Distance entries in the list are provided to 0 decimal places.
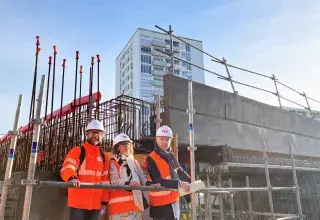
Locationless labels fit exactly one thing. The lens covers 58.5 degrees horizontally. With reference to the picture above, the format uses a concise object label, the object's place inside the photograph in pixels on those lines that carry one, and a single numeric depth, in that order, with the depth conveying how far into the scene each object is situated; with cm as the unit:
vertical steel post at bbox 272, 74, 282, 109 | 1391
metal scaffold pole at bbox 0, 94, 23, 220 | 360
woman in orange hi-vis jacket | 403
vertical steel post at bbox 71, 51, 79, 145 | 675
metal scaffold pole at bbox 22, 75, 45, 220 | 329
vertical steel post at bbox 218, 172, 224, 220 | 752
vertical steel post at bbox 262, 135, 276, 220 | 796
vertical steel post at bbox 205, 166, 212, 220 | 688
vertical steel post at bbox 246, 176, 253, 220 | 1040
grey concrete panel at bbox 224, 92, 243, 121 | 964
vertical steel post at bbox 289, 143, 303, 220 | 883
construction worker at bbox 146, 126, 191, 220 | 434
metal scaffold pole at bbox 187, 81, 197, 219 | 518
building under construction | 620
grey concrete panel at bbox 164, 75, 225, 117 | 766
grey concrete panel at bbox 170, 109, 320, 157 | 770
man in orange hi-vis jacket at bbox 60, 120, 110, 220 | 381
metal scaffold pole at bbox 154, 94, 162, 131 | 665
